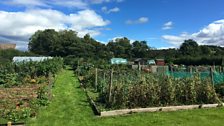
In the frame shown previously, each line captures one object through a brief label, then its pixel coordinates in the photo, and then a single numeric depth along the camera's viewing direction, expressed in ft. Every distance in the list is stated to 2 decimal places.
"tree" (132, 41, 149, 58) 186.14
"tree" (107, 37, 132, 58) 178.47
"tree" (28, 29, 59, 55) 167.72
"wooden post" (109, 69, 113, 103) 21.98
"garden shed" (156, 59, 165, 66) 119.05
